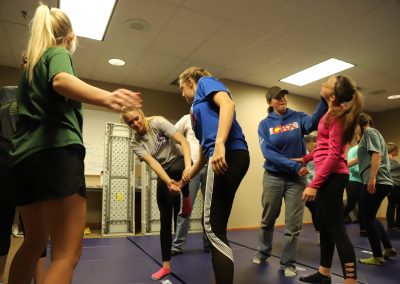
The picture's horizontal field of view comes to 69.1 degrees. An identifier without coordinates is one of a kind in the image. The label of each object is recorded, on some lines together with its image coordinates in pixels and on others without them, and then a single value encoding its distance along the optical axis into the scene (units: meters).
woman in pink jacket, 1.72
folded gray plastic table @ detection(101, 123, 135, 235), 4.34
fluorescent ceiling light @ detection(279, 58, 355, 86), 4.60
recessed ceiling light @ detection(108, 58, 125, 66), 4.43
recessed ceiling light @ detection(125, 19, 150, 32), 3.37
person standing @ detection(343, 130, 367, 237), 3.52
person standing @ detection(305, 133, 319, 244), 3.43
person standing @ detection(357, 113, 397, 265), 2.58
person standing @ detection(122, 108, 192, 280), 2.11
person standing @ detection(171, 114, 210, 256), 2.96
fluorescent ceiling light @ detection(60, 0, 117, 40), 3.04
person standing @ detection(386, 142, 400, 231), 4.34
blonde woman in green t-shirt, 0.92
